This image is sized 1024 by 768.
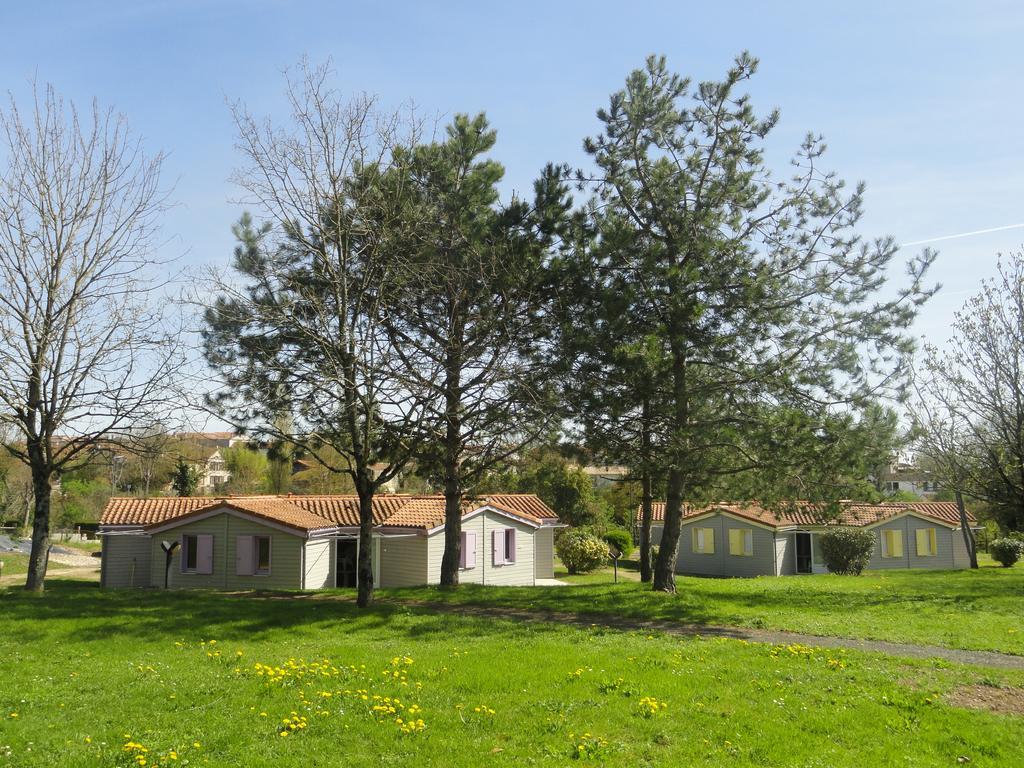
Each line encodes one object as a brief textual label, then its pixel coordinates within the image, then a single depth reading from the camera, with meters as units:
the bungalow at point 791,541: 38.66
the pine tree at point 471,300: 17.95
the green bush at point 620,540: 44.86
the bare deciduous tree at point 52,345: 17.16
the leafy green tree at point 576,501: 46.06
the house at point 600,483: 49.62
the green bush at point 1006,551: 38.62
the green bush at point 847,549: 36.56
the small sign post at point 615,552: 44.05
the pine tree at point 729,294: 17.31
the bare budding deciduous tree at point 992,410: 23.45
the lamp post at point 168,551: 26.36
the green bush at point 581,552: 37.72
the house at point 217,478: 68.06
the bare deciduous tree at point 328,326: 16.00
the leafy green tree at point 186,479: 54.47
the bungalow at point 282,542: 26.06
